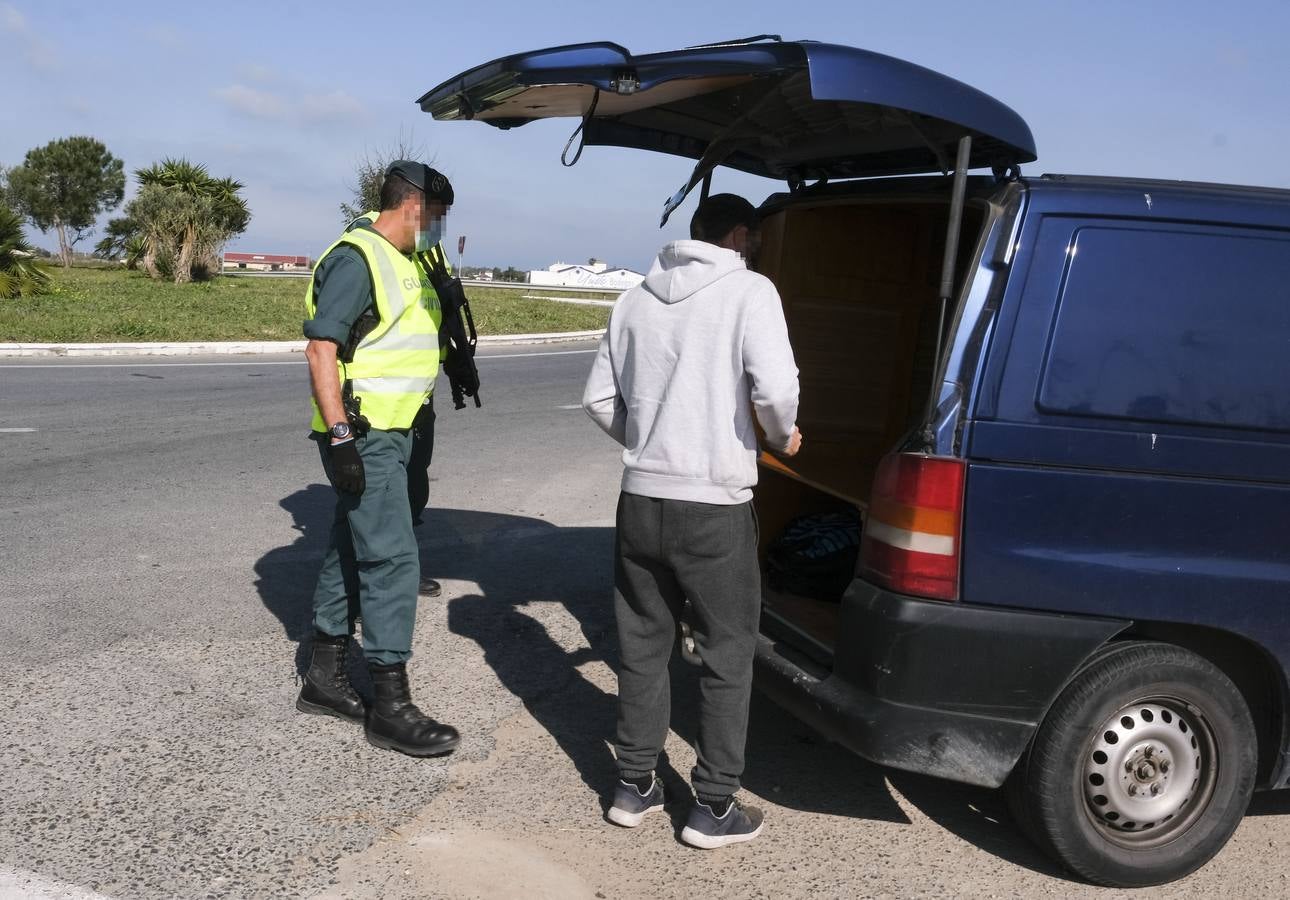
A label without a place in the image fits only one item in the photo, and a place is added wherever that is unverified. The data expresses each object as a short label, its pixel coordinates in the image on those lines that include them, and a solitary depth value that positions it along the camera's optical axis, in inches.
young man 133.3
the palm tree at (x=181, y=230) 1141.7
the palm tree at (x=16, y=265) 844.6
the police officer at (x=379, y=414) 153.9
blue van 128.0
